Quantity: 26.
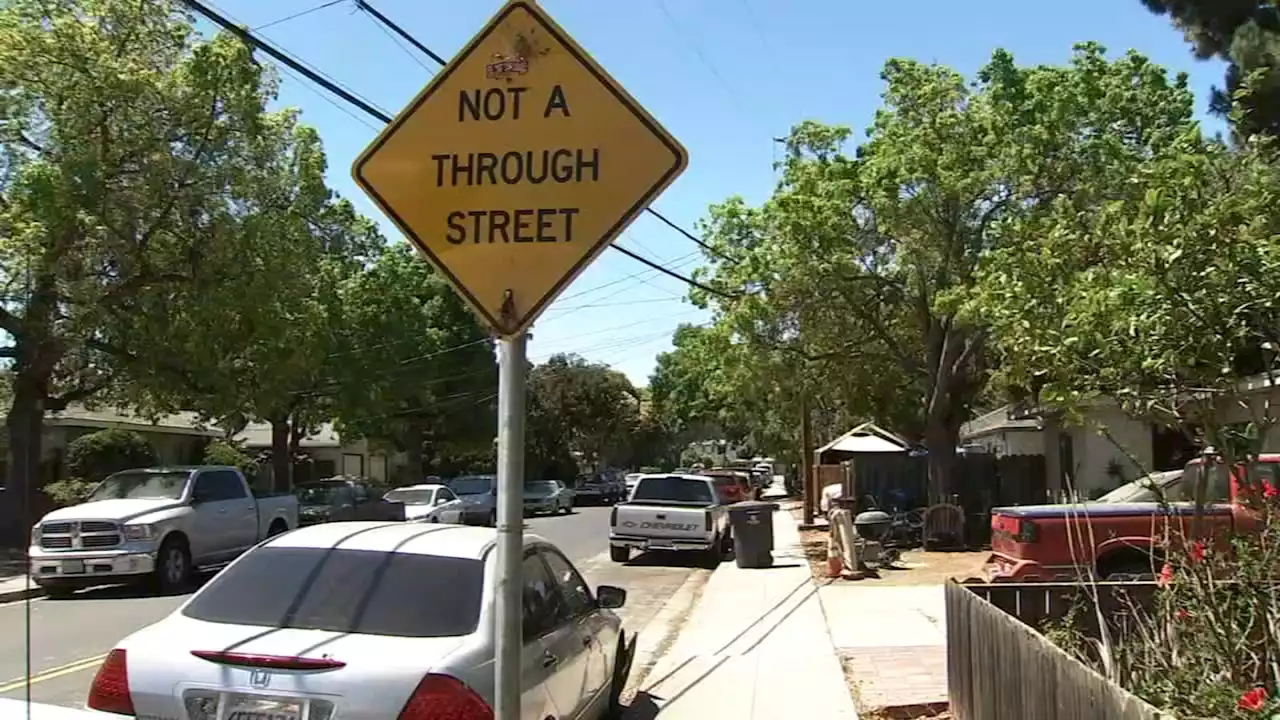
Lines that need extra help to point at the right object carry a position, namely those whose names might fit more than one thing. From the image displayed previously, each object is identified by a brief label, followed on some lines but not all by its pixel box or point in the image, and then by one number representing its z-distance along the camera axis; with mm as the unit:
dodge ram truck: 16188
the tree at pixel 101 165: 21594
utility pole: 29566
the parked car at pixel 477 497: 30078
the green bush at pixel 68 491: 24656
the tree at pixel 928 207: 21469
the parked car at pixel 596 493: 53844
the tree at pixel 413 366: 39781
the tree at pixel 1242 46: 14227
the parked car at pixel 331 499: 25491
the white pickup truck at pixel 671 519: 21500
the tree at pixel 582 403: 64625
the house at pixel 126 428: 31266
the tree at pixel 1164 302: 6332
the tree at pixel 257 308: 24266
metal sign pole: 3416
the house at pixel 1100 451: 23625
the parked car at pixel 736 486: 35062
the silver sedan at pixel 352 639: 4699
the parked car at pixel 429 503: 26156
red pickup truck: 12500
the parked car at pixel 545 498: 41469
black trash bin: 20734
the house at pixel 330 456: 54688
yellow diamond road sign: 3566
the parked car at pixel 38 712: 4422
